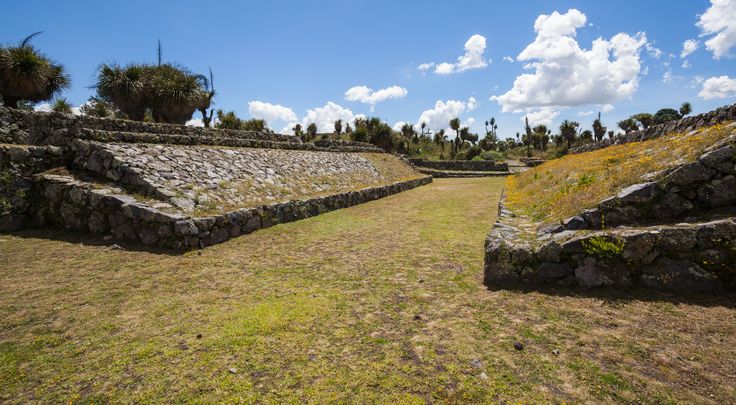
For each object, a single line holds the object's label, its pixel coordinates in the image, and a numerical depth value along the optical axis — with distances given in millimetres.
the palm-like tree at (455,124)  74000
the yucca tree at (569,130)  69062
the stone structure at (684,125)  8299
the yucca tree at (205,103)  24217
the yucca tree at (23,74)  17188
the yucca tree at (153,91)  21703
